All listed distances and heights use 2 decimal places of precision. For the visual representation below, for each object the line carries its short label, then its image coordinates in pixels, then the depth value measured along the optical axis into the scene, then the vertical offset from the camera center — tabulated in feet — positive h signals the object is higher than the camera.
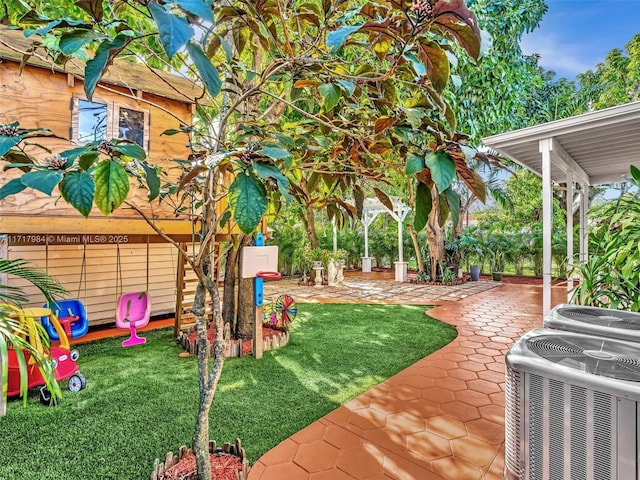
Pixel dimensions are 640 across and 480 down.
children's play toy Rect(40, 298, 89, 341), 12.01 -2.90
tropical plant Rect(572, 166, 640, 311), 8.20 -0.63
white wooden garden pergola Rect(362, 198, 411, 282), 36.17 +2.54
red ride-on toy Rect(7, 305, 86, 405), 9.41 -3.85
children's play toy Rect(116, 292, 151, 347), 13.64 -2.94
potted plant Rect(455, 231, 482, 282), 35.01 -0.96
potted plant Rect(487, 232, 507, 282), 36.73 -0.95
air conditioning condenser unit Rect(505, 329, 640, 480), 3.87 -2.08
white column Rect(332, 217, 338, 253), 40.50 +0.36
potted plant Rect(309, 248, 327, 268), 33.35 -1.64
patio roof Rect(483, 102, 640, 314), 11.16 +3.97
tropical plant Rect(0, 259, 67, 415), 4.73 -1.50
